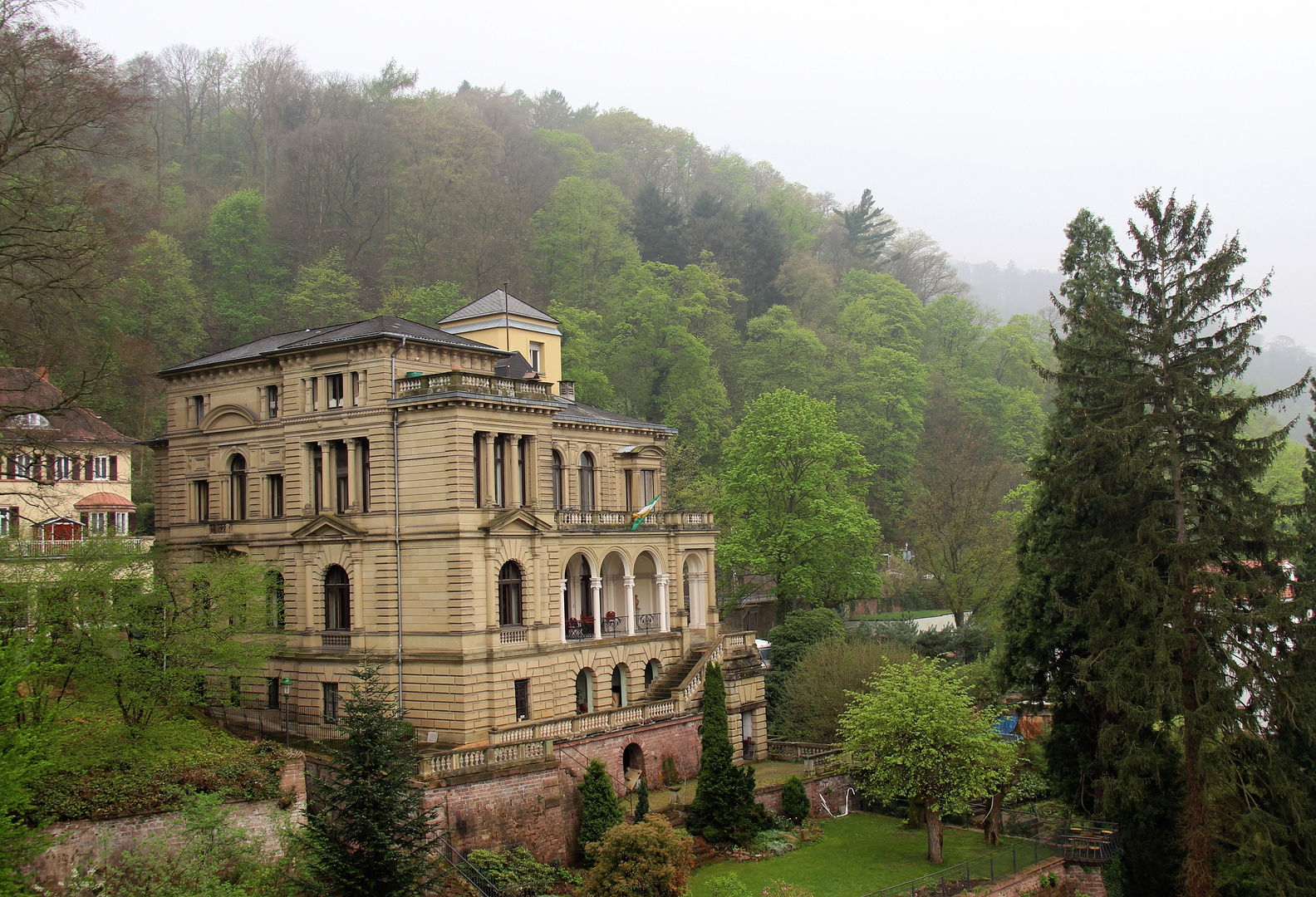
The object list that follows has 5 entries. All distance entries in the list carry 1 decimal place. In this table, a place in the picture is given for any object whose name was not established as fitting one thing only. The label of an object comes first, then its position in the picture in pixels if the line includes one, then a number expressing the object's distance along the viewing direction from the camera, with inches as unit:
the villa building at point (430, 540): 1349.7
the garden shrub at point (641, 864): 1059.3
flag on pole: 1648.6
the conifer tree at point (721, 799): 1312.7
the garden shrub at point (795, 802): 1424.7
